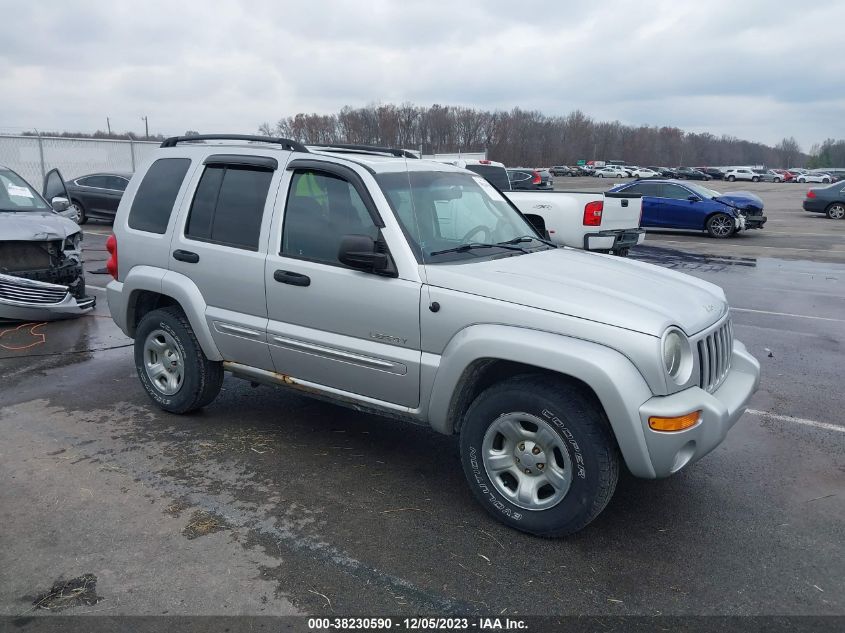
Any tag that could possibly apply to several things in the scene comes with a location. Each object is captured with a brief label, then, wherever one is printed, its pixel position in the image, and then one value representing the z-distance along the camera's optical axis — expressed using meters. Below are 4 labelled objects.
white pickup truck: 11.23
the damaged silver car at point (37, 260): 7.97
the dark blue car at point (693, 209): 19.81
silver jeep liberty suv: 3.51
